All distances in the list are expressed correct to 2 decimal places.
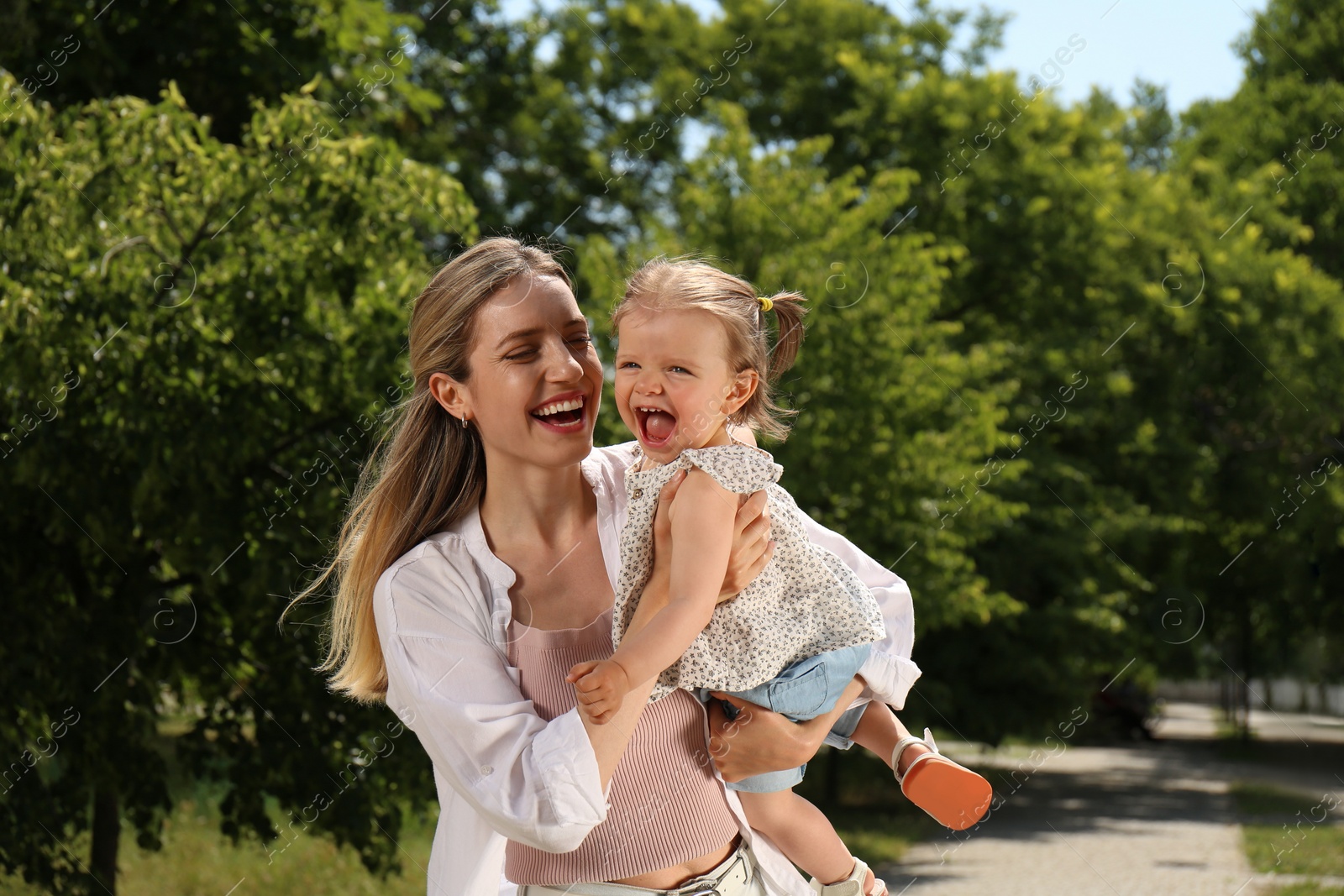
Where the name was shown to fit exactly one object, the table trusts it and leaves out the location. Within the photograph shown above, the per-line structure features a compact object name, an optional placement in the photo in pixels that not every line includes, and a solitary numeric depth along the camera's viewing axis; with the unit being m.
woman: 2.12
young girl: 2.32
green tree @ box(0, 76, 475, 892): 6.08
